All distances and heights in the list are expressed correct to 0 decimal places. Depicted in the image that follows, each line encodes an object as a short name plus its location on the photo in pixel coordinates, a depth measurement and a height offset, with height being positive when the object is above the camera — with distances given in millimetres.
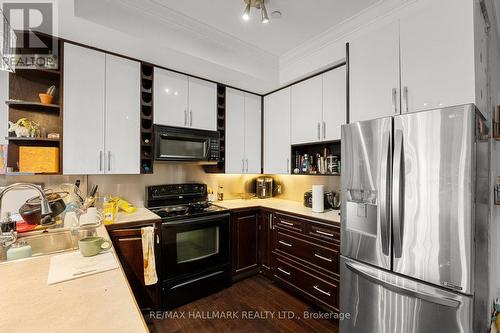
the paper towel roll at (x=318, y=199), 2443 -333
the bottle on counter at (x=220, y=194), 3246 -370
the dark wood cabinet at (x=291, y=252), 2072 -912
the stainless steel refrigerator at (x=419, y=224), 1223 -338
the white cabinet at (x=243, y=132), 3047 +503
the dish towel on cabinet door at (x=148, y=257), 1967 -768
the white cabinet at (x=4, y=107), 1875 +509
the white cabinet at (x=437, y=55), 1387 +745
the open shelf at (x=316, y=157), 2570 +132
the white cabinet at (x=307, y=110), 2580 +682
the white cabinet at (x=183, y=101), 2455 +773
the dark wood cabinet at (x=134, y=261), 1960 -820
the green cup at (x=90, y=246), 1258 -434
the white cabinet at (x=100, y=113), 1987 +517
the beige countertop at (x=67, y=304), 723 -498
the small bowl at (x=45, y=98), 1955 +602
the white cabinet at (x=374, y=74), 1724 +755
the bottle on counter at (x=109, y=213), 1931 -383
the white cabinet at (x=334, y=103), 2334 +688
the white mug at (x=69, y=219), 1631 -362
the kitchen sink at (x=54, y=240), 1464 -476
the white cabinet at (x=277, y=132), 2994 +488
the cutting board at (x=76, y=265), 1047 -493
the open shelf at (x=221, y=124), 2974 +577
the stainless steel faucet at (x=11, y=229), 1110 -217
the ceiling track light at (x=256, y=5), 1720 +1263
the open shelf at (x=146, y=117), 2393 +533
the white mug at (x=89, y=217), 1735 -375
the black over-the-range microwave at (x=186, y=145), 2398 +263
